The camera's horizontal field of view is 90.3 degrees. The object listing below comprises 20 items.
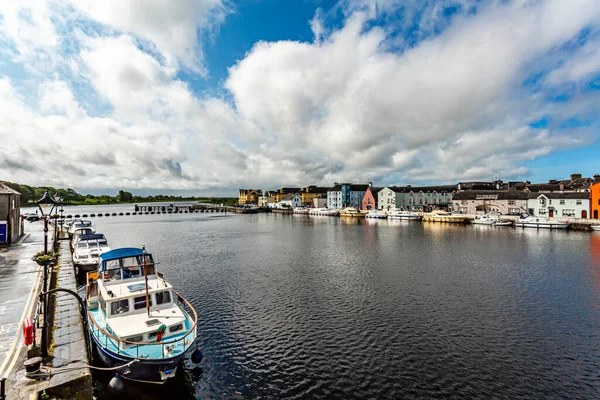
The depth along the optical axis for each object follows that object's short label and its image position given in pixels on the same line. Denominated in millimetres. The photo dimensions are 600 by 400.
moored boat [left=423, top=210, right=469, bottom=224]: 93875
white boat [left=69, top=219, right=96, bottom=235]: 55456
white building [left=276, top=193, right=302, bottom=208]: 175625
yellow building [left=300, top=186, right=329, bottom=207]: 177375
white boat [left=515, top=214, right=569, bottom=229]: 72488
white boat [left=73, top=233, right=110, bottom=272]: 30528
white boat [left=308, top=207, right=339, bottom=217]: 137288
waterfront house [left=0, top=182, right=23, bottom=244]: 37469
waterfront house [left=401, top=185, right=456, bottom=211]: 131750
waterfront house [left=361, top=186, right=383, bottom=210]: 139250
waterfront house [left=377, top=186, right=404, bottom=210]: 132000
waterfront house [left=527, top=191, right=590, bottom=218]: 77375
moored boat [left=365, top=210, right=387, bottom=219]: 115444
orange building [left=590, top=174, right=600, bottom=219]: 73438
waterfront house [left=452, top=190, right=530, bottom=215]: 94250
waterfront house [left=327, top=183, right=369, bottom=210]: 152375
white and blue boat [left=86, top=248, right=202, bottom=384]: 13180
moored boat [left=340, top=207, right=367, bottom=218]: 126688
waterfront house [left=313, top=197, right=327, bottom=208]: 170625
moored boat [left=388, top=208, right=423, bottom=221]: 108425
